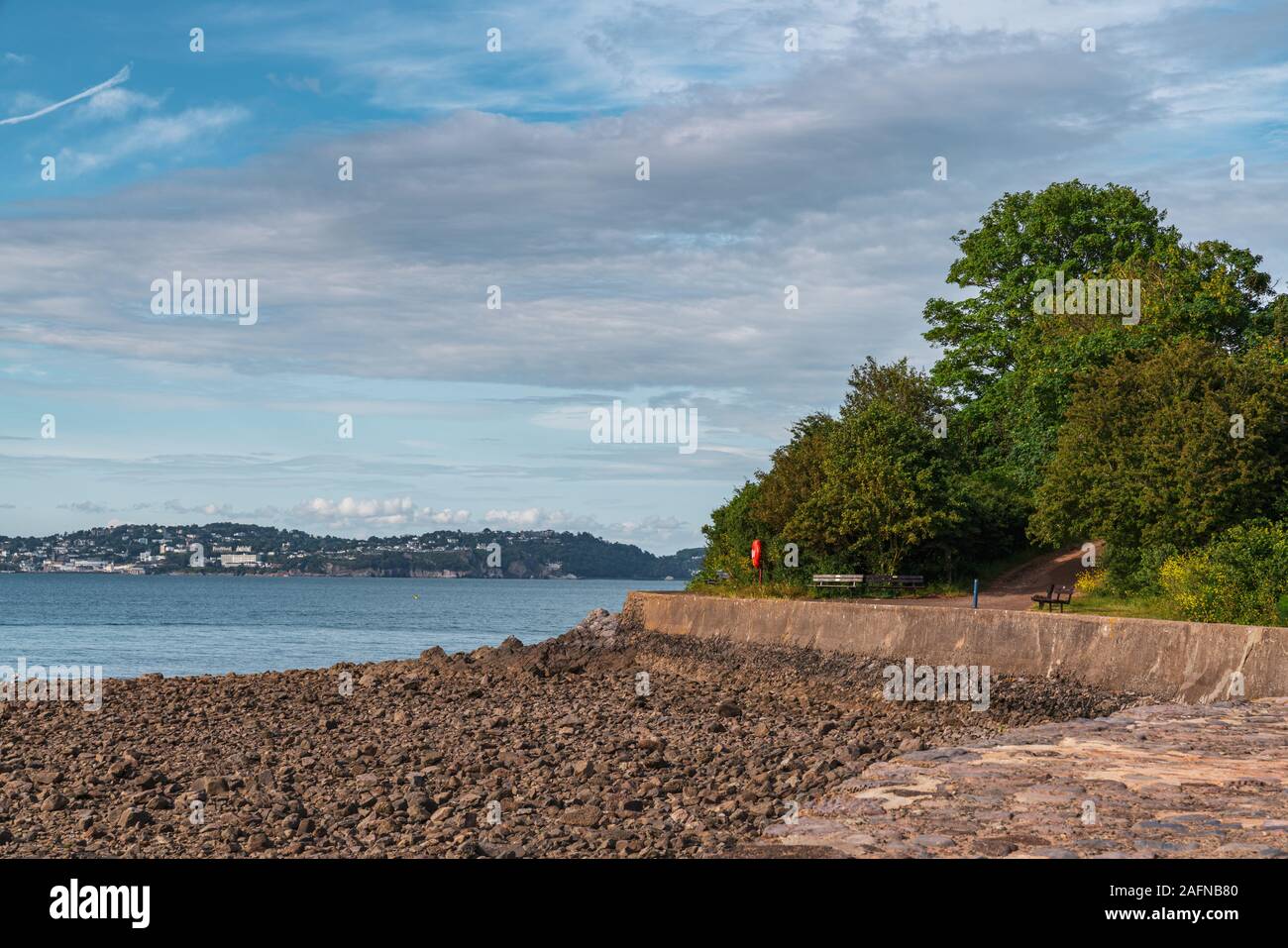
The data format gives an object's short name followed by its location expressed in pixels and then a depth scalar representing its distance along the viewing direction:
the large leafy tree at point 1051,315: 33.56
